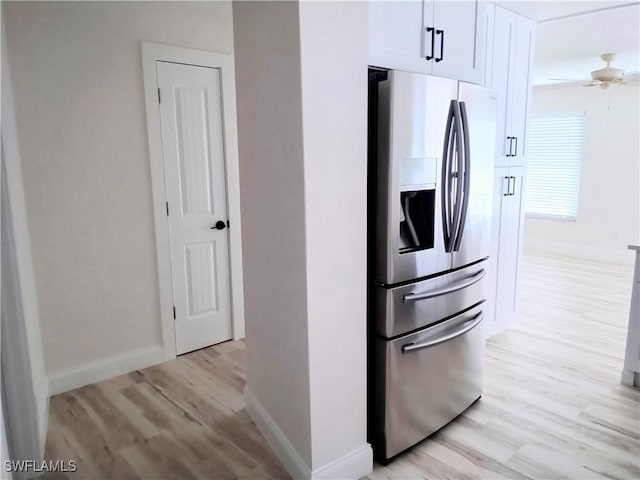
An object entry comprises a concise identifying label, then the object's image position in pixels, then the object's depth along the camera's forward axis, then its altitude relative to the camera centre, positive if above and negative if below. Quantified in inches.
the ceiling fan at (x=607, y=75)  175.3 +34.9
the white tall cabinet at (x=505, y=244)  127.6 -23.5
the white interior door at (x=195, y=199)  121.2 -8.9
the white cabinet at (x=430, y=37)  77.0 +24.2
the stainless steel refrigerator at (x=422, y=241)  74.3 -13.7
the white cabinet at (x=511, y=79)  120.0 +23.8
